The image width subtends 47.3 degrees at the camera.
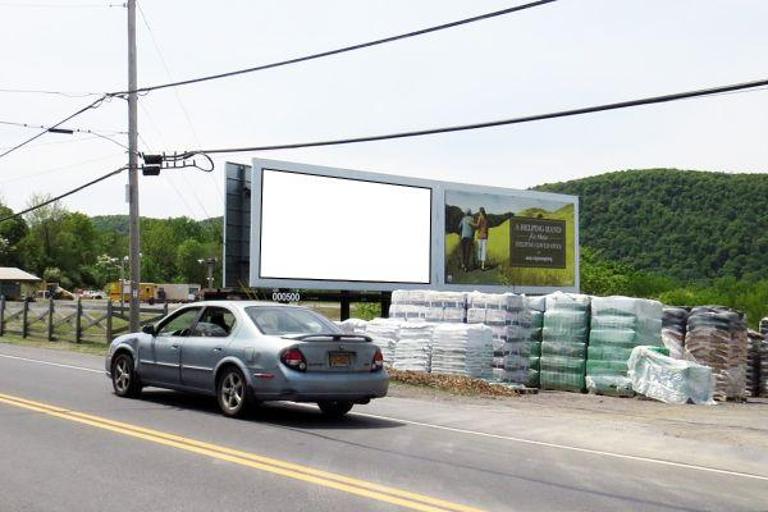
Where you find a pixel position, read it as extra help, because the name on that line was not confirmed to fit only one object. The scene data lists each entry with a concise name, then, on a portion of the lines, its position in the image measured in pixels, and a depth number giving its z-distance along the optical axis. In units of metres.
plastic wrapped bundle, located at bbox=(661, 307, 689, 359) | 20.47
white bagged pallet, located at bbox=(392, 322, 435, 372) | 19.06
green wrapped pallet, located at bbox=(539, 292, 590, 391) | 20.11
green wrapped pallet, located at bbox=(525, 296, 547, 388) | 20.75
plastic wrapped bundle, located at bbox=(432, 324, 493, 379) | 18.39
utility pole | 25.97
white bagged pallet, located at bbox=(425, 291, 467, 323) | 20.92
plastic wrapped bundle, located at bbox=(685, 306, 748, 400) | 19.66
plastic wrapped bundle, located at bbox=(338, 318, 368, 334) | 20.73
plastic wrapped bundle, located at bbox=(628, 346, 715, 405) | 18.02
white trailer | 114.12
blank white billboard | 29.47
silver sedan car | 10.77
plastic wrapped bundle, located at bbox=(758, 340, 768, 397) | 21.69
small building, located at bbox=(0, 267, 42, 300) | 98.50
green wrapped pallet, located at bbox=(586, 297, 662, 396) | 19.28
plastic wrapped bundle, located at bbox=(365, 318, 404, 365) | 19.84
